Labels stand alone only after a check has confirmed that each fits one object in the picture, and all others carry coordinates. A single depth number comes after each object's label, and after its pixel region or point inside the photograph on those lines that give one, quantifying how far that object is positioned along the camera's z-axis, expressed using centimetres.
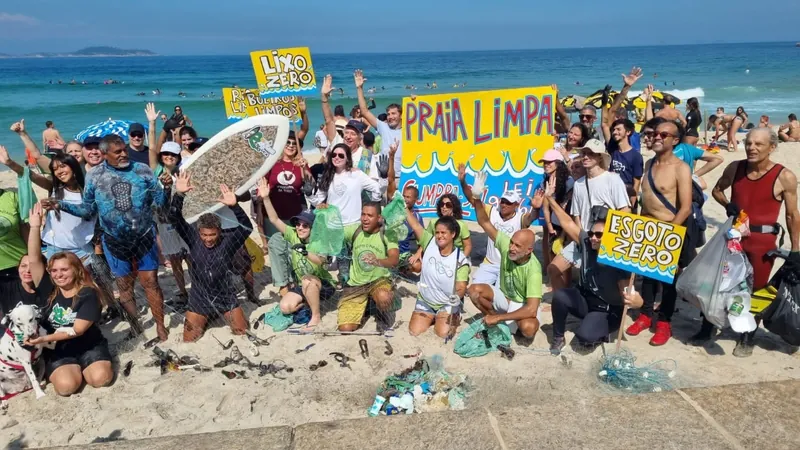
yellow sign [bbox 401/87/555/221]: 701
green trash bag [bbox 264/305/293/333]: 589
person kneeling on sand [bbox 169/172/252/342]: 553
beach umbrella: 706
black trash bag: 463
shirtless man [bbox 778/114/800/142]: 1689
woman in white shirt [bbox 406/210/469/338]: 552
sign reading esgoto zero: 462
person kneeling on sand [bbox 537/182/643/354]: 511
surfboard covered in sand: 545
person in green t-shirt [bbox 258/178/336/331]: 587
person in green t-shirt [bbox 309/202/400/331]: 579
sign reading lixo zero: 802
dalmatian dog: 464
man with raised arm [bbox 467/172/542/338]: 515
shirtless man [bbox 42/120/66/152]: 1204
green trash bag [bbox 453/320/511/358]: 519
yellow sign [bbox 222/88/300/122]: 834
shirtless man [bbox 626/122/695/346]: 502
